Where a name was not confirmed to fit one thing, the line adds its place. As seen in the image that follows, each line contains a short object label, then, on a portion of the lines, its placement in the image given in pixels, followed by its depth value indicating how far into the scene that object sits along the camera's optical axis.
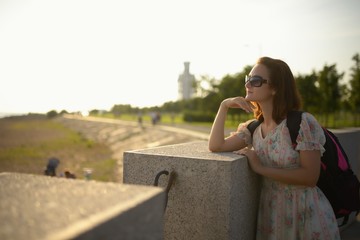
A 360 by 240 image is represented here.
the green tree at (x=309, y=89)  33.38
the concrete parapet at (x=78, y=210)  1.11
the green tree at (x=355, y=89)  31.78
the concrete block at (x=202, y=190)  2.29
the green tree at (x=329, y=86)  32.19
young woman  2.39
